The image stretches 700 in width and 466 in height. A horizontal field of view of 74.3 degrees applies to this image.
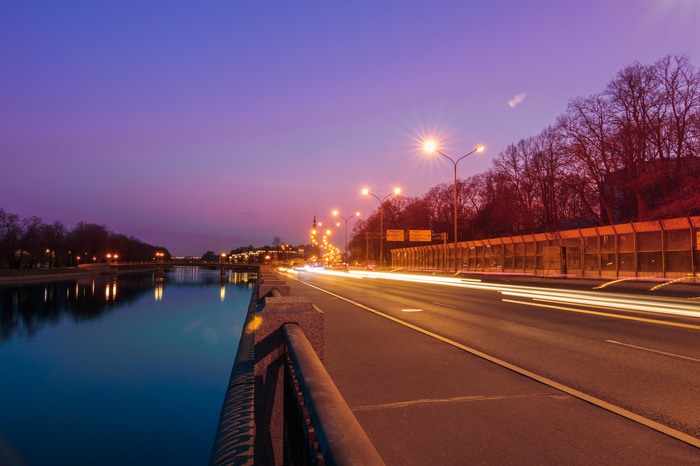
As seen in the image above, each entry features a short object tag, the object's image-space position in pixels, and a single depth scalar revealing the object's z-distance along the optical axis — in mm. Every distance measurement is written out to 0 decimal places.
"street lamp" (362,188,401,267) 61200
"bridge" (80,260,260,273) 143212
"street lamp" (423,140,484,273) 38575
